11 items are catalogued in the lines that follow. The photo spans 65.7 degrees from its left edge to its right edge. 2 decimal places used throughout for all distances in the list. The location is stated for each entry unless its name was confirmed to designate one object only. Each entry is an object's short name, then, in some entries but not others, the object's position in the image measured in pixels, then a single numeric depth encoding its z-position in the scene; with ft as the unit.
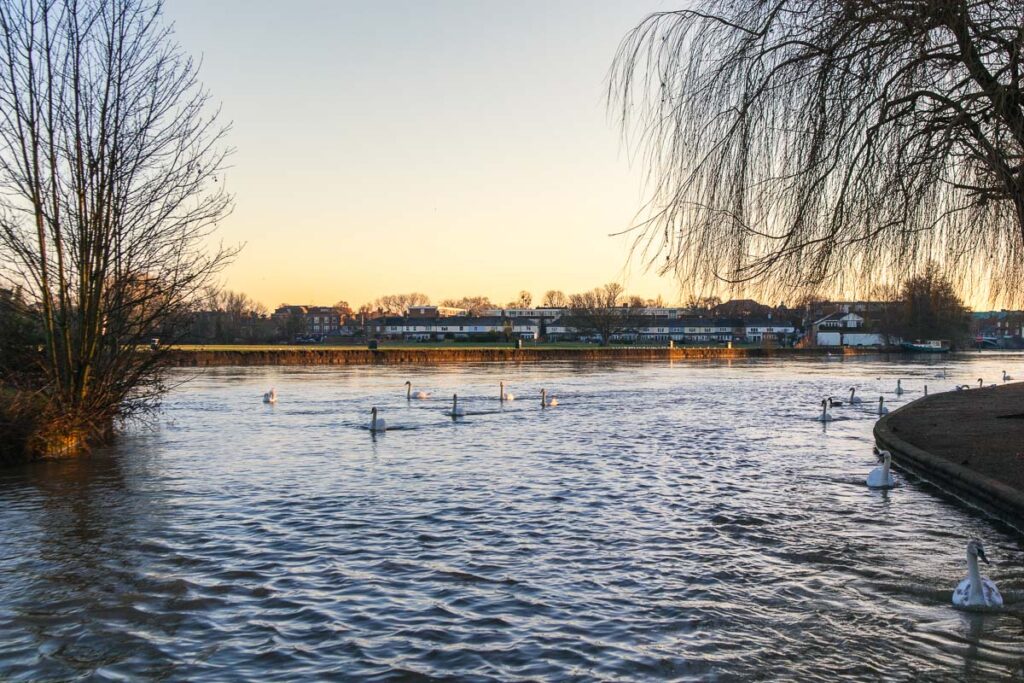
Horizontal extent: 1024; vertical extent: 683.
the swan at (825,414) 77.32
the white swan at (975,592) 22.98
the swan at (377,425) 68.74
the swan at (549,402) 94.44
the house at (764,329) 532.32
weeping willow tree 24.80
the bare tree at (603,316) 409.28
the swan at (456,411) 82.38
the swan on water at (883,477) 41.47
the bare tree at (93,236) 50.29
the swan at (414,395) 102.17
